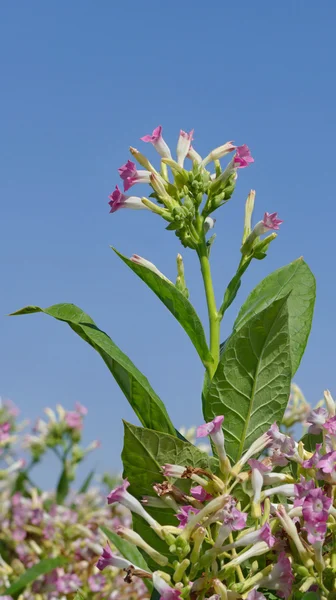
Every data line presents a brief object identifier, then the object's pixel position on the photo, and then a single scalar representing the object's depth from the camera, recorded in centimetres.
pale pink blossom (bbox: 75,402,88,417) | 466
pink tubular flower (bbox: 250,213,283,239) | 179
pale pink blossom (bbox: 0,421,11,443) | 379
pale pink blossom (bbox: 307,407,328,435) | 140
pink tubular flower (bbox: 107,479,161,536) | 133
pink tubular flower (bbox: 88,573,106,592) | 388
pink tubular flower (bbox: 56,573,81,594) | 396
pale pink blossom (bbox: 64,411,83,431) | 456
